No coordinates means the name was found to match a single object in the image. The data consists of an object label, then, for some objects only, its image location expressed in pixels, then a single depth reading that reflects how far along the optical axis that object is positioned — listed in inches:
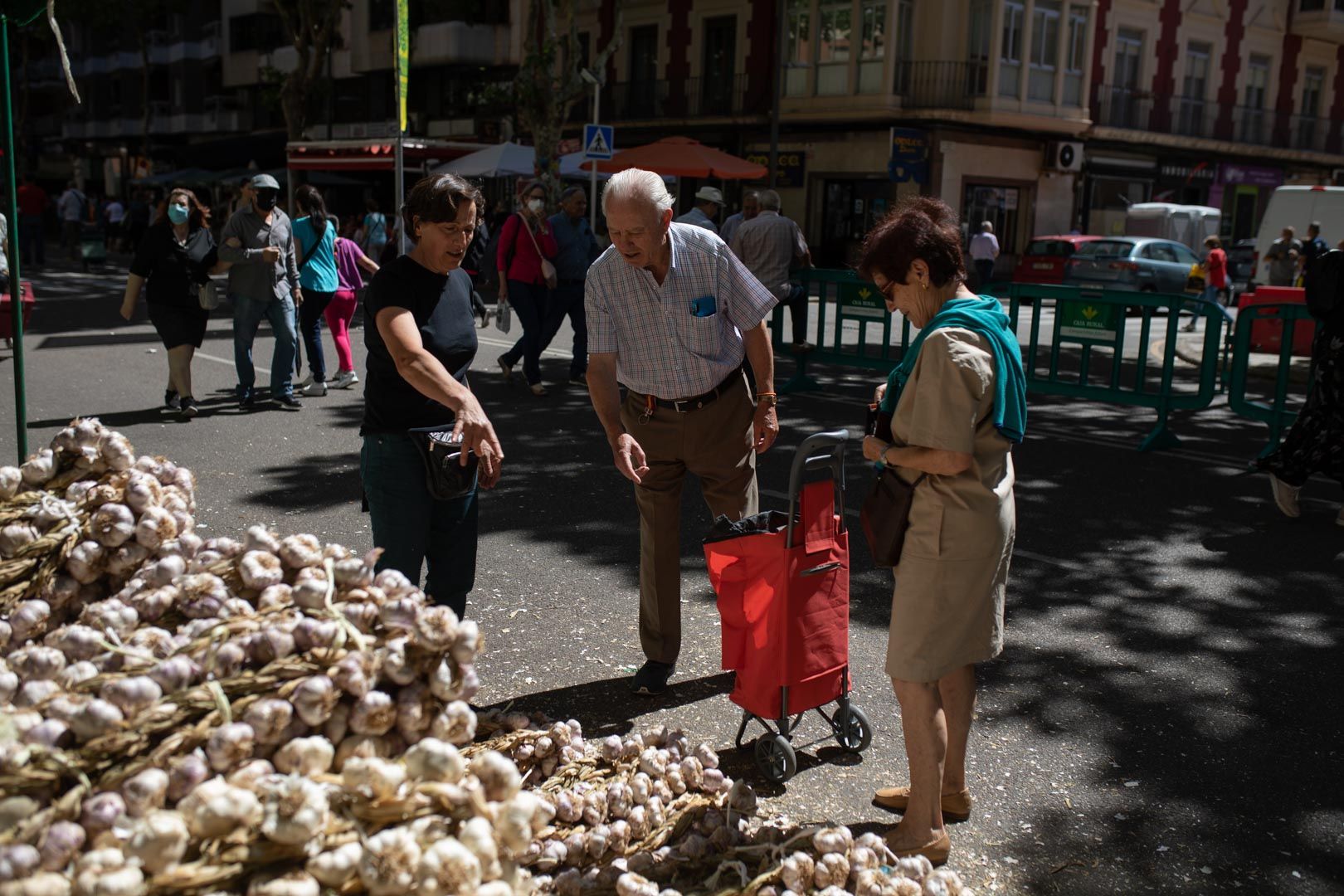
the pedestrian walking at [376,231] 992.2
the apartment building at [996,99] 1274.6
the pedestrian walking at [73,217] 1200.8
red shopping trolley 142.9
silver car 970.1
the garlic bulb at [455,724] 76.9
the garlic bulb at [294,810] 65.8
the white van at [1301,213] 879.1
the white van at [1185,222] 1249.4
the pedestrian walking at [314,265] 409.4
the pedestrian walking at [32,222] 986.3
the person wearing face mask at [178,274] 357.1
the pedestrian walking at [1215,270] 856.3
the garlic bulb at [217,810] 65.1
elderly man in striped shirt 163.6
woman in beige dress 119.6
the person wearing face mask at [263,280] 384.2
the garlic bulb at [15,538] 89.4
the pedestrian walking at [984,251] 1065.5
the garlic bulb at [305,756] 70.6
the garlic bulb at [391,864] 66.6
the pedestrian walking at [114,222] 1411.2
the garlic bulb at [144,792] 66.2
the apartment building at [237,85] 1611.7
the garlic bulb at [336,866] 65.6
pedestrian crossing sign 756.6
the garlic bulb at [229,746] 69.2
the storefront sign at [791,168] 1342.3
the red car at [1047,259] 1005.2
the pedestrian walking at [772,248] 448.5
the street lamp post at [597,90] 796.1
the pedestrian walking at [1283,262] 783.7
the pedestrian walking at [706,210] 485.7
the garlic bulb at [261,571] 84.5
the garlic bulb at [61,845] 63.0
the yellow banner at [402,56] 547.8
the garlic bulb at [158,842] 63.1
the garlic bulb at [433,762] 72.1
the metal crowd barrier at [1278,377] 339.0
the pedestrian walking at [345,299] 423.6
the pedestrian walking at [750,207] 475.5
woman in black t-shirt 139.6
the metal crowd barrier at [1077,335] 363.3
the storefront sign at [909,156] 1235.9
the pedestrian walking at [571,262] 439.5
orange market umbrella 757.3
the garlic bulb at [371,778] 70.0
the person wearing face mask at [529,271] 433.1
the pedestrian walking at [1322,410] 277.9
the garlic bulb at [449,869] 67.1
